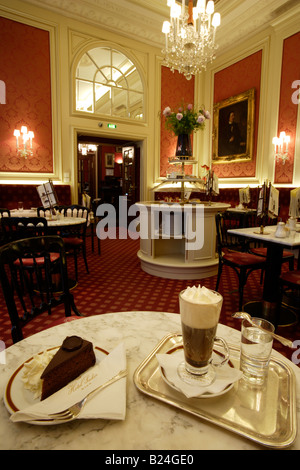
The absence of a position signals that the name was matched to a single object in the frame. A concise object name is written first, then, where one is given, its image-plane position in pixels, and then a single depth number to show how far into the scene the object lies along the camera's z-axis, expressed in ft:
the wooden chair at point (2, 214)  10.35
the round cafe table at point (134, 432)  1.48
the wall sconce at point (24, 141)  16.76
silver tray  1.57
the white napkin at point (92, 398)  1.61
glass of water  2.03
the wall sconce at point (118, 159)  36.58
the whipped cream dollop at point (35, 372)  1.87
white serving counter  11.34
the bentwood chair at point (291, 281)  6.74
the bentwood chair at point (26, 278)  3.34
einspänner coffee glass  1.84
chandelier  12.80
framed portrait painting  19.58
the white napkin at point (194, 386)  1.82
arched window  19.30
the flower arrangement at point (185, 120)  12.04
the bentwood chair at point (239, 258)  8.43
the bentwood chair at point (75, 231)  11.09
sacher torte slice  1.78
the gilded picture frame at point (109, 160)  37.52
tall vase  12.50
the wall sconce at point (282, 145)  17.02
